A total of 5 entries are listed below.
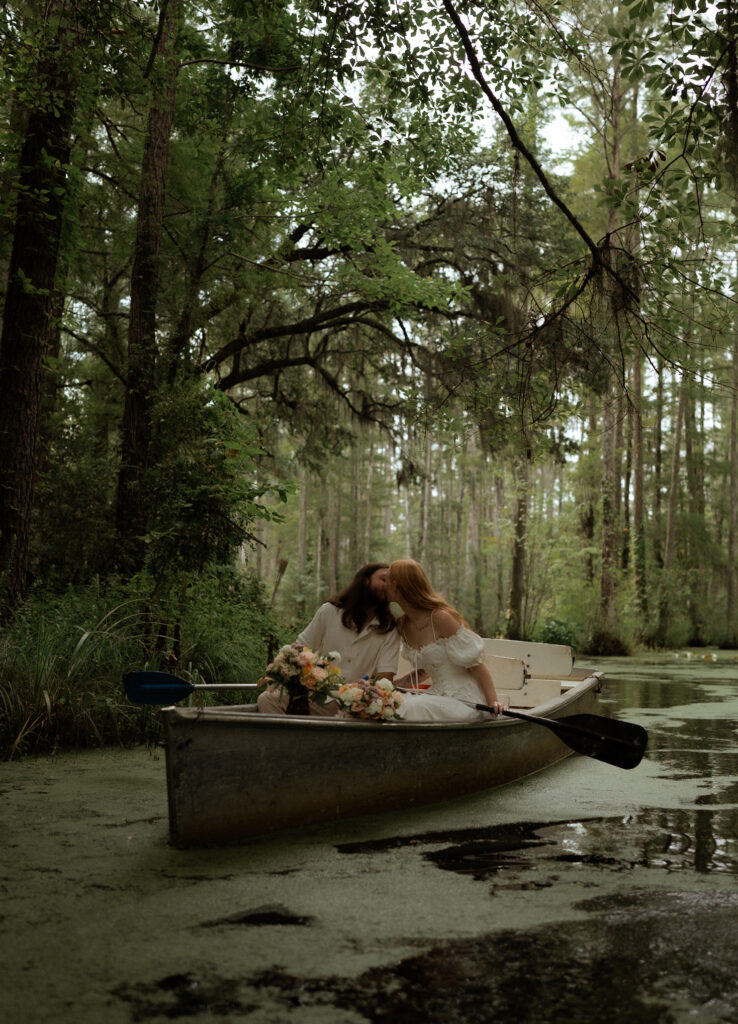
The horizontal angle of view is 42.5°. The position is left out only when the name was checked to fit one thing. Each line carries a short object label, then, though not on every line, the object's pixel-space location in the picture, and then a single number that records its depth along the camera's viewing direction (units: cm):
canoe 374
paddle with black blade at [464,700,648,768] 532
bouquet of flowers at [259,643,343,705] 443
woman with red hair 504
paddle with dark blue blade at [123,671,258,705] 438
